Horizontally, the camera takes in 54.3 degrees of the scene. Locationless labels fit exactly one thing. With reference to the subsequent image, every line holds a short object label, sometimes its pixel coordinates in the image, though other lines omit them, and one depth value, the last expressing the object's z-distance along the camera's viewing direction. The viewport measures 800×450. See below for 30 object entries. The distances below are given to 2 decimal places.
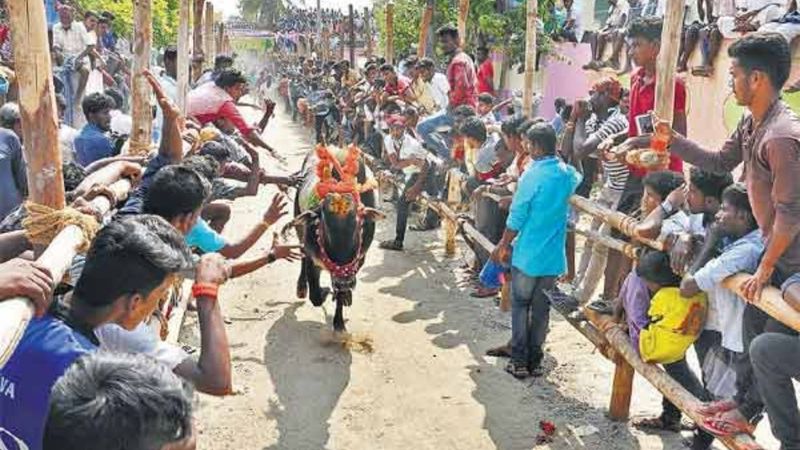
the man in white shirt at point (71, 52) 12.55
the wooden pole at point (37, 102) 3.26
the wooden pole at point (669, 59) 4.84
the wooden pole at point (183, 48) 8.35
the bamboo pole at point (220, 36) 33.41
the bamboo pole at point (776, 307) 3.27
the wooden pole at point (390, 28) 16.86
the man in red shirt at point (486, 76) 12.88
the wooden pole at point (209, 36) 18.94
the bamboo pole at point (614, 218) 4.75
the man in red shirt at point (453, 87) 10.28
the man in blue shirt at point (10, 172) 5.47
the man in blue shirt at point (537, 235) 5.66
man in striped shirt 6.64
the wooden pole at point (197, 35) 14.50
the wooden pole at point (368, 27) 25.91
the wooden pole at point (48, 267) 2.11
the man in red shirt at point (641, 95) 5.68
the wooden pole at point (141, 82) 6.64
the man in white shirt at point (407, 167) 9.98
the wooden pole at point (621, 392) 5.20
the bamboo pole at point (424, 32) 14.71
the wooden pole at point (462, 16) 12.62
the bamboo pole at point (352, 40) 25.48
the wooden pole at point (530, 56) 9.19
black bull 6.48
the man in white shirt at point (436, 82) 12.09
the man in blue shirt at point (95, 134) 6.78
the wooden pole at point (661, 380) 3.75
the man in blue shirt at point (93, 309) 2.27
